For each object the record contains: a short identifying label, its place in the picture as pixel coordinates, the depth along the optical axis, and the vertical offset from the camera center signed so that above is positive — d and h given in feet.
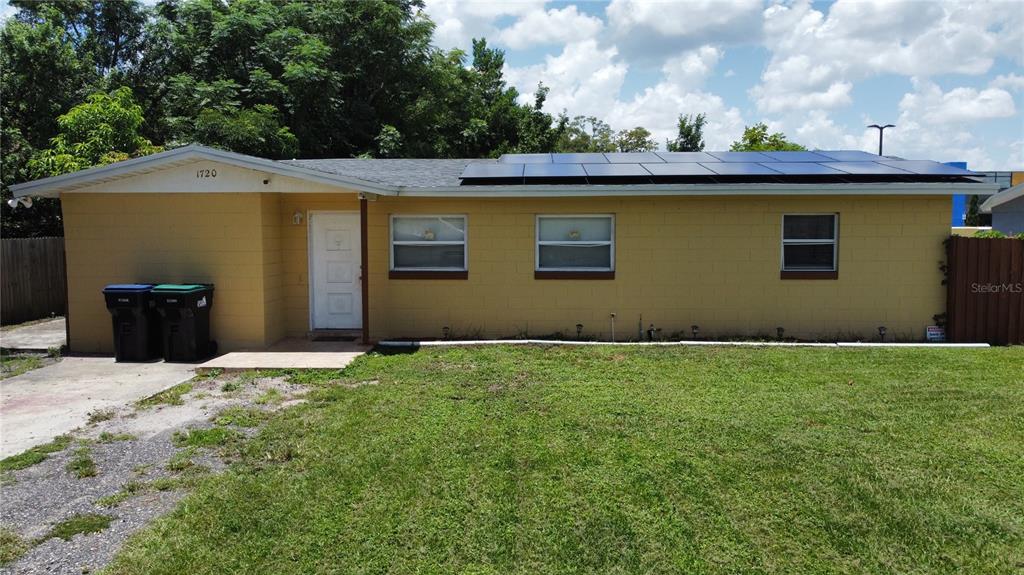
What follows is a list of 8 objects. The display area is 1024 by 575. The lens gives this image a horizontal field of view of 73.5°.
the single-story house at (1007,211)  60.72 +4.17
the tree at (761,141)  81.92 +14.36
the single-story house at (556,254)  34.04 +0.19
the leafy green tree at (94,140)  52.01 +9.64
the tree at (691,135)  91.35 +16.28
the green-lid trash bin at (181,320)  31.65 -2.85
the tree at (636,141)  162.40 +27.66
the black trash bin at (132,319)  31.58 -2.80
